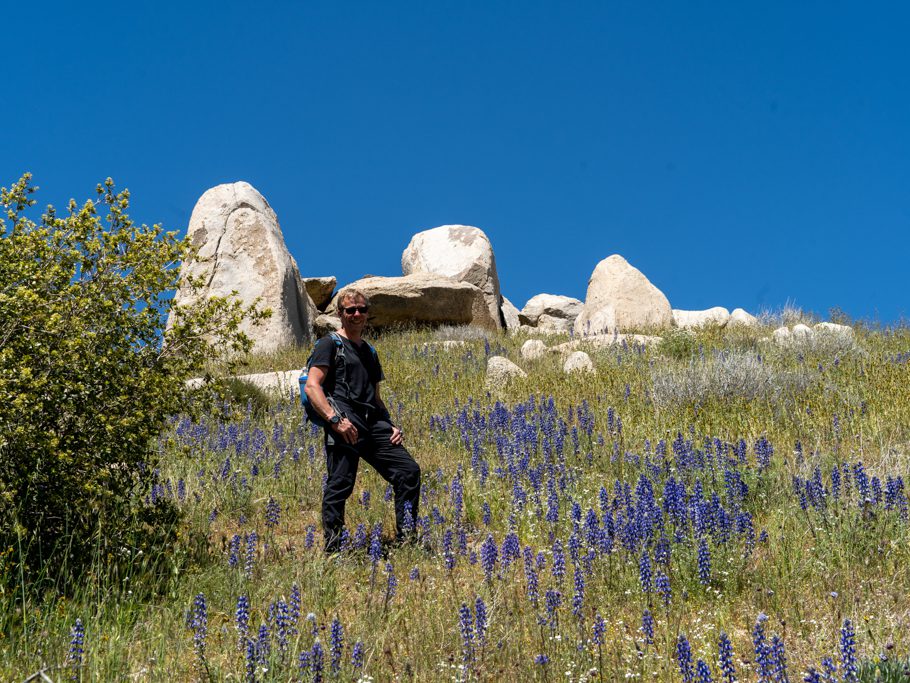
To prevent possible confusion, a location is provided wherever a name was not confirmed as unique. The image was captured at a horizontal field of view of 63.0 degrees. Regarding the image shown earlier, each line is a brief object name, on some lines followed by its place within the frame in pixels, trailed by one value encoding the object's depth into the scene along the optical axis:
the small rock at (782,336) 13.51
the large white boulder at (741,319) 18.33
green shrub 4.67
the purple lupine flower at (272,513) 5.73
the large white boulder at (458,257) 23.44
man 5.59
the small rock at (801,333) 12.99
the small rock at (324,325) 20.58
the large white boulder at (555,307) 33.59
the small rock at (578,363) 12.34
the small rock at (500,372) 11.79
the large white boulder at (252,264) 17.67
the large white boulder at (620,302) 20.55
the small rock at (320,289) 23.20
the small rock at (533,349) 14.55
